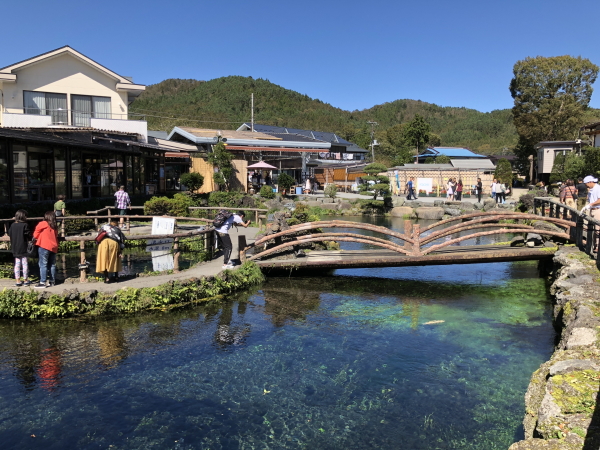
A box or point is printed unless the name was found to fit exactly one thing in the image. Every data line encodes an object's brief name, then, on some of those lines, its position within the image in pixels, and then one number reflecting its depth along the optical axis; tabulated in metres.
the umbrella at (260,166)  32.94
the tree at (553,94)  46.84
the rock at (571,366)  5.39
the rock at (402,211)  30.53
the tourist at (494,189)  30.94
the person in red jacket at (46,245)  9.95
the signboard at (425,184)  37.41
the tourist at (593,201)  11.84
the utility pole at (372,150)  62.88
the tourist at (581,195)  19.28
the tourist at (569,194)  17.62
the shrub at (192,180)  28.97
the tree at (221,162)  30.62
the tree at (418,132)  65.88
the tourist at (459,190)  32.58
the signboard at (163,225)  13.63
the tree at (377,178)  32.47
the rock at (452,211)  29.02
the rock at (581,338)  6.36
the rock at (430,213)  29.55
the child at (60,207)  17.16
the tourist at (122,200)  19.34
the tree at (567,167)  28.48
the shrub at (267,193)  30.97
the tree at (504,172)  36.47
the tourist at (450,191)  33.62
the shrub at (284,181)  32.94
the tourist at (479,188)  33.78
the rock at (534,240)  13.80
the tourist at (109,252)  10.37
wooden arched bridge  12.70
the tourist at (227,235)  11.97
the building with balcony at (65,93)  25.46
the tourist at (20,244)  9.93
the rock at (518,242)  15.43
